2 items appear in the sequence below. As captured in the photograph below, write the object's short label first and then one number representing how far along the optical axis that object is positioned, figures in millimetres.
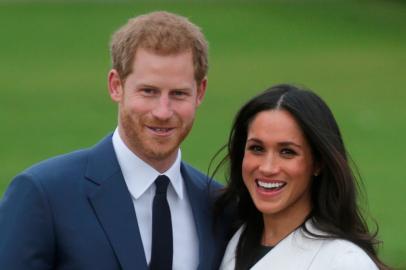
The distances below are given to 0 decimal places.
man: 9680
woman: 10203
